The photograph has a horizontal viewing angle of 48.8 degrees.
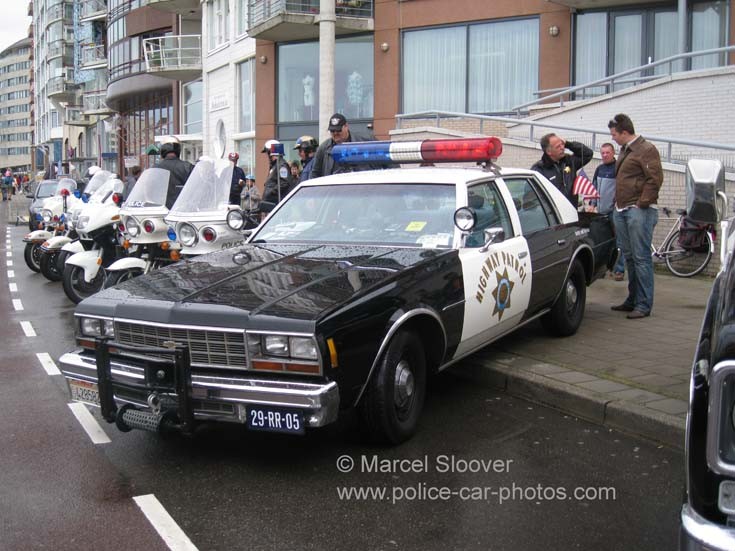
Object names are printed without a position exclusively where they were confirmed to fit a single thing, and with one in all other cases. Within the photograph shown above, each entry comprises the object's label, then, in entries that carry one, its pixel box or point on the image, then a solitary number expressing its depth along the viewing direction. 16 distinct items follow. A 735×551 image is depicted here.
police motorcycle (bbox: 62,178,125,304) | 10.15
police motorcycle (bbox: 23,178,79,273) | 14.02
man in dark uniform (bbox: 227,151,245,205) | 9.62
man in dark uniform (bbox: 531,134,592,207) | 9.09
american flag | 10.73
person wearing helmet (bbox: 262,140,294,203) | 10.18
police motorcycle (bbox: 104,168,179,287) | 8.72
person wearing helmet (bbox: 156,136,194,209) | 9.66
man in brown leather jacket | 7.57
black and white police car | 4.22
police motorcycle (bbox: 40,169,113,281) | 12.18
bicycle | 11.04
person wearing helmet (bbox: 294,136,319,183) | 10.61
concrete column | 16.16
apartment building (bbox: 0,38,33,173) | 144.38
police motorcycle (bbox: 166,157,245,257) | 8.23
